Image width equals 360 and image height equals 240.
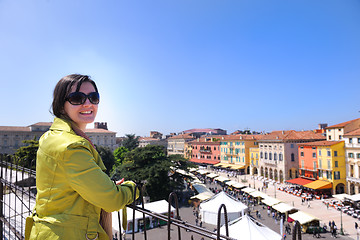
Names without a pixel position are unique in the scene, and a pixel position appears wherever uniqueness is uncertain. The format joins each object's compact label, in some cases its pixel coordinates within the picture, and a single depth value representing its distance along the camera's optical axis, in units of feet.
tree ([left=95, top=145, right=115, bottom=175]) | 152.28
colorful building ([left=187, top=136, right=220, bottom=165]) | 192.44
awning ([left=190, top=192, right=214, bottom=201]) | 80.08
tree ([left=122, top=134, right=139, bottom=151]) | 209.77
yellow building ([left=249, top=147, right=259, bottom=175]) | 153.73
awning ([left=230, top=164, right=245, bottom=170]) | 163.32
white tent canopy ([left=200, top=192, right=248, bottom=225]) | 59.00
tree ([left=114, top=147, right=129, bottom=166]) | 172.77
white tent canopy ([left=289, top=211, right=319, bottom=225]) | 58.29
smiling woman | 4.71
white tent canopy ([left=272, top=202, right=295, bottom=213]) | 66.85
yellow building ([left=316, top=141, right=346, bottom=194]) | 100.07
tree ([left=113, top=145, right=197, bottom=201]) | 84.74
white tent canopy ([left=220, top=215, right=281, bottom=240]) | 36.86
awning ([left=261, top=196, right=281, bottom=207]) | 73.28
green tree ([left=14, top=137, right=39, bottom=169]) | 89.83
